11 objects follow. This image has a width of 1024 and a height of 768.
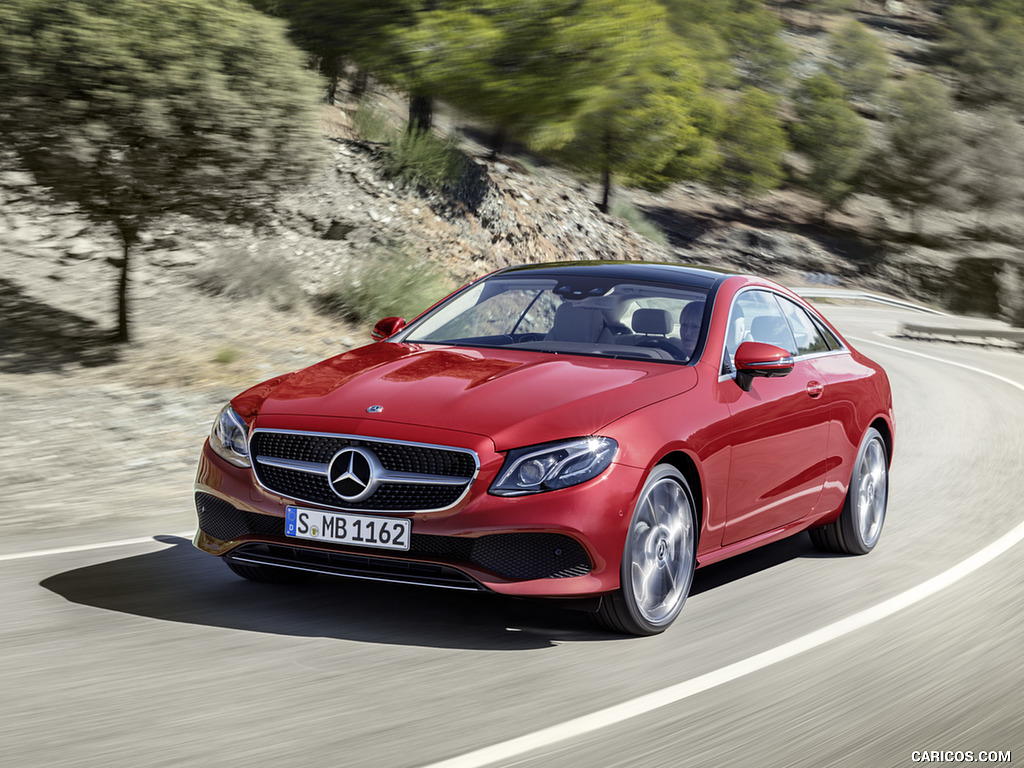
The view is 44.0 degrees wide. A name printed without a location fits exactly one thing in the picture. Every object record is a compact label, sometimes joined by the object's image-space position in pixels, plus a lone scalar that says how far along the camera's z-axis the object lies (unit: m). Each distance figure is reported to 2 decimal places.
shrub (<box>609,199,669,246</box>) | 45.25
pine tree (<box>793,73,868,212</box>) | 68.31
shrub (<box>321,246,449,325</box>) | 17.77
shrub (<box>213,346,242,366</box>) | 13.82
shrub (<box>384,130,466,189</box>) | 25.41
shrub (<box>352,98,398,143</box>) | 25.84
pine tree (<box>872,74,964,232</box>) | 65.88
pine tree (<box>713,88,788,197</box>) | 63.81
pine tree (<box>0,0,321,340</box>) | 12.52
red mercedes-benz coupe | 4.89
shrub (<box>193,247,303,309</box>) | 17.38
